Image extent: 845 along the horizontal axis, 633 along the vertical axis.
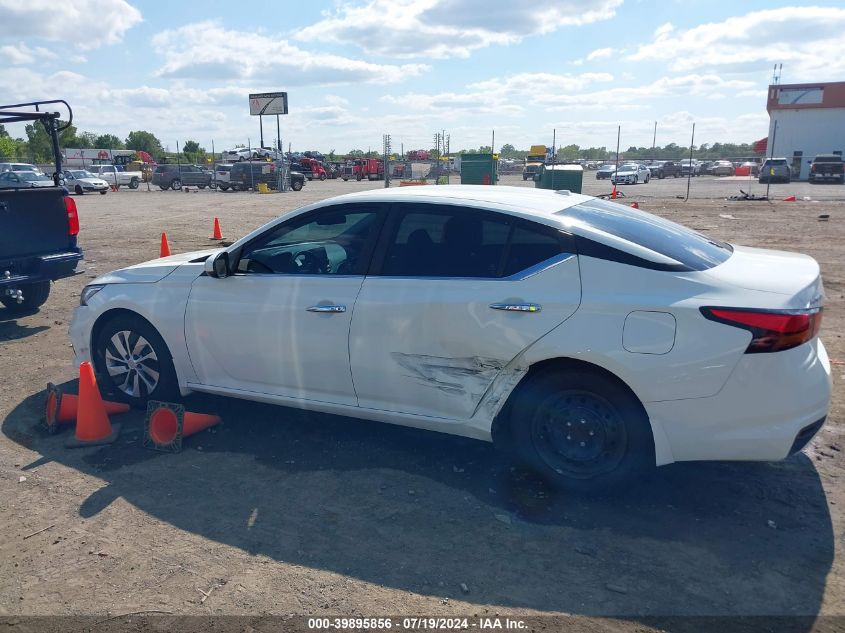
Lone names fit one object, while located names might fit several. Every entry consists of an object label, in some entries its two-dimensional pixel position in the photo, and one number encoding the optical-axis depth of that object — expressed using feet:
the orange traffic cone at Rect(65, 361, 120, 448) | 15.31
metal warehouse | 178.91
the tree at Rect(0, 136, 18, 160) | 180.75
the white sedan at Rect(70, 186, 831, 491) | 11.22
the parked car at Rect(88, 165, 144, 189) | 154.81
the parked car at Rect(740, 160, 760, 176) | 188.54
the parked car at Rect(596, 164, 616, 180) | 178.61
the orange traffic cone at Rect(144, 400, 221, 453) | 14.98
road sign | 147.54
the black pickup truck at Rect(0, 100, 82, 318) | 24.12
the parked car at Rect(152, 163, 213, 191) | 142.72
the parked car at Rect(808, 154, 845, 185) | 143.64
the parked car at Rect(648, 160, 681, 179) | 197.67
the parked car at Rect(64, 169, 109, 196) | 123.38
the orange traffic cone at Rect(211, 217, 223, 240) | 51.01
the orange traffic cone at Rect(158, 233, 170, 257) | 36.73
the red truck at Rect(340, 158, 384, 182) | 177.38
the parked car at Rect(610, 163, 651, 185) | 150.92
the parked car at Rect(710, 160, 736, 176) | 205.46
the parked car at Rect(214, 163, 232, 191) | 129.18
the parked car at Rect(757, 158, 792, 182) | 143.33
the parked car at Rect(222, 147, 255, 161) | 184.15
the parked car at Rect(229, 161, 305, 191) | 128.88
